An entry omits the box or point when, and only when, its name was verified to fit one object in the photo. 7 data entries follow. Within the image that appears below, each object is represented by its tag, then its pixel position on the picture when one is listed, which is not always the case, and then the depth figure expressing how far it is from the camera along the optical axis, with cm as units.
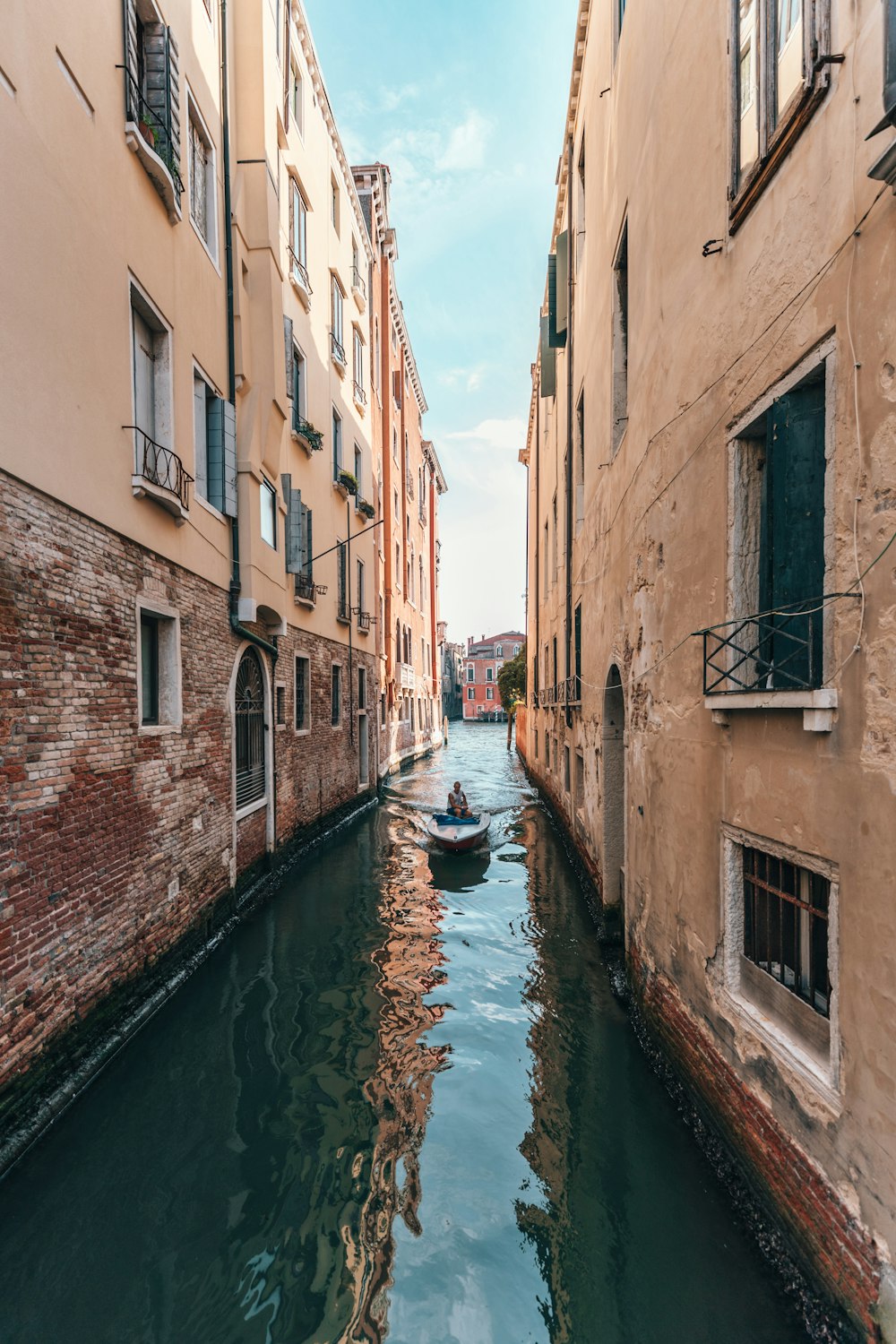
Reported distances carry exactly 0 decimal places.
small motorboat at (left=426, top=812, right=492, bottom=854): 1205
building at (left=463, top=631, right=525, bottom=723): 7788
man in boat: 1312
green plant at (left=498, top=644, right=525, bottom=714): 3812
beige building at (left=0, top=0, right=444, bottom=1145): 434
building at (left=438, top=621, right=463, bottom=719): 7144
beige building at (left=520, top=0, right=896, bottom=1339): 268
